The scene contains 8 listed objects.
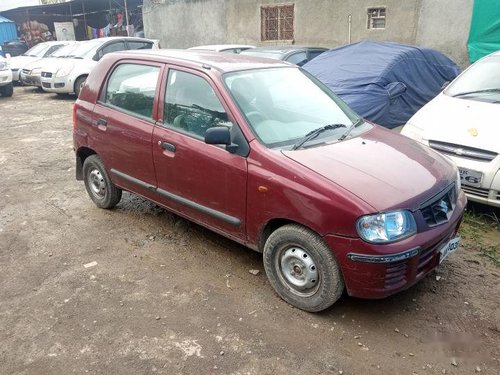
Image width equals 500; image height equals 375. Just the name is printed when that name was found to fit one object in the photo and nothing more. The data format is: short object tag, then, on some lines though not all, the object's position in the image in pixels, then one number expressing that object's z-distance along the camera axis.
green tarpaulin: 9.70
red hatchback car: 2.81
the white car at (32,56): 15.16
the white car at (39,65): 13.37
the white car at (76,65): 12.40
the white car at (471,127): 4.19
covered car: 6.53
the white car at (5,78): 12.74
